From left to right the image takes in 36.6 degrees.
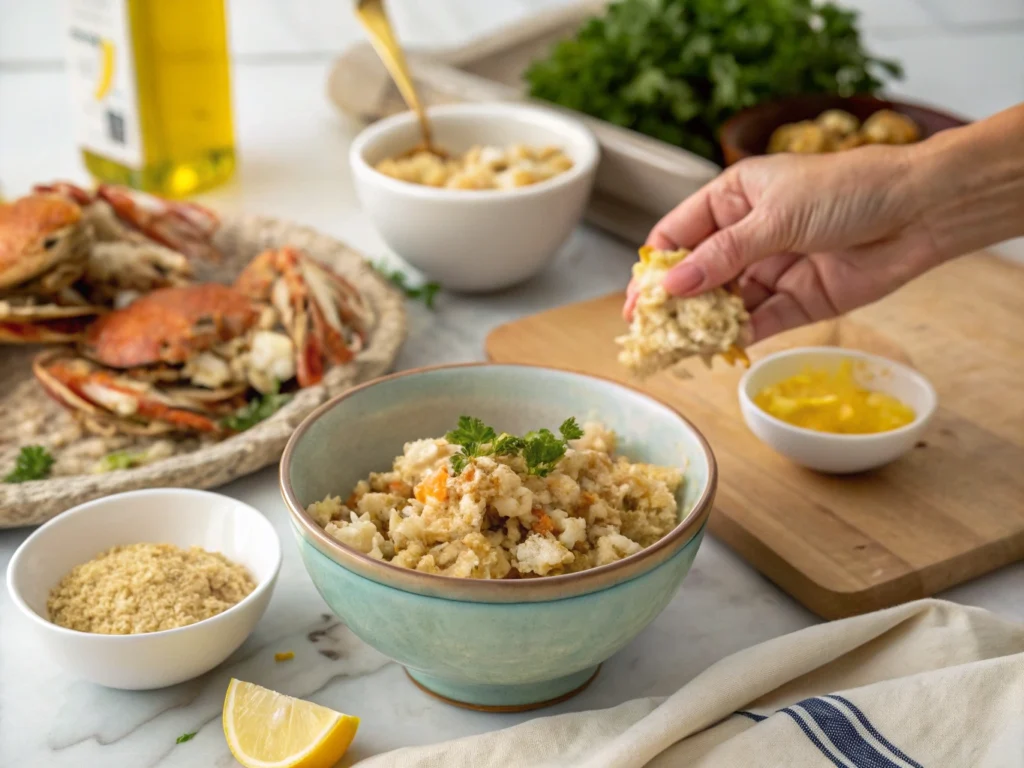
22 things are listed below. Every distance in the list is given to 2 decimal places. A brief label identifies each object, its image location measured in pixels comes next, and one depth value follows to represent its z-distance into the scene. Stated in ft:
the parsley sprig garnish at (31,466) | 2.11
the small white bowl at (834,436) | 2.04
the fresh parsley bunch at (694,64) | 2.91
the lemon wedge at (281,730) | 1.66
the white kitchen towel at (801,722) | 1.62
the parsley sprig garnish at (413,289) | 2.62
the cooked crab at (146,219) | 2.51
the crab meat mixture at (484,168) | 2.56
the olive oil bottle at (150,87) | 2.72
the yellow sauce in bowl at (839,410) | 2.12
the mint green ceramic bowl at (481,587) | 1.60
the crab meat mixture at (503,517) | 1.69
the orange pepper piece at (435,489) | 1.73
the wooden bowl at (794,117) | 2.75
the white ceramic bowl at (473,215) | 2.51
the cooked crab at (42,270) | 2.30
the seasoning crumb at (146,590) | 1.77
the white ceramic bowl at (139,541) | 1.72
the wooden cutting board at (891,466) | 1.95
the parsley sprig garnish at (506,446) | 1.74
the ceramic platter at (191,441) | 2.01
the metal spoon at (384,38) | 2.82
